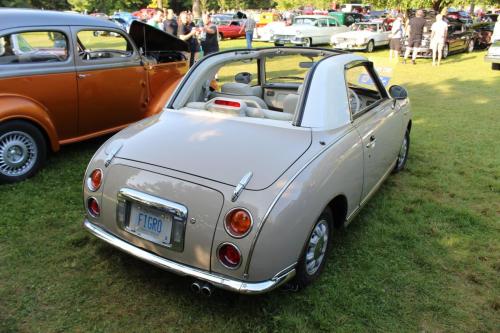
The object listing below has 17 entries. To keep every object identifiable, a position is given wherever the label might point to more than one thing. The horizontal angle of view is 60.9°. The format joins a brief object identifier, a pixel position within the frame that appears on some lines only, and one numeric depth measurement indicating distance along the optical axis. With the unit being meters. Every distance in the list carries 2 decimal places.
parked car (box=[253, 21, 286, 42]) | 22.72
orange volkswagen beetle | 4.62
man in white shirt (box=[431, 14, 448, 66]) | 14.63
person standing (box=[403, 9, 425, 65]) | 15.13
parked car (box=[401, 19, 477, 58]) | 16.72
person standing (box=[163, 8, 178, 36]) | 11.09
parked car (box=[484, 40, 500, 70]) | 14.13
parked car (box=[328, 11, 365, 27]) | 29.41
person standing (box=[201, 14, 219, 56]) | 11.26
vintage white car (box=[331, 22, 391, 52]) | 19.36
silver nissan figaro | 2.50
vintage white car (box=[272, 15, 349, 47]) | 21.11
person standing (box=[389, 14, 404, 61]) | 15.15
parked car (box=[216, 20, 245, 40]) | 28.21
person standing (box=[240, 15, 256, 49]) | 17.93
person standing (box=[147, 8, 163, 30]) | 13.32
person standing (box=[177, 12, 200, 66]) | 10.80
